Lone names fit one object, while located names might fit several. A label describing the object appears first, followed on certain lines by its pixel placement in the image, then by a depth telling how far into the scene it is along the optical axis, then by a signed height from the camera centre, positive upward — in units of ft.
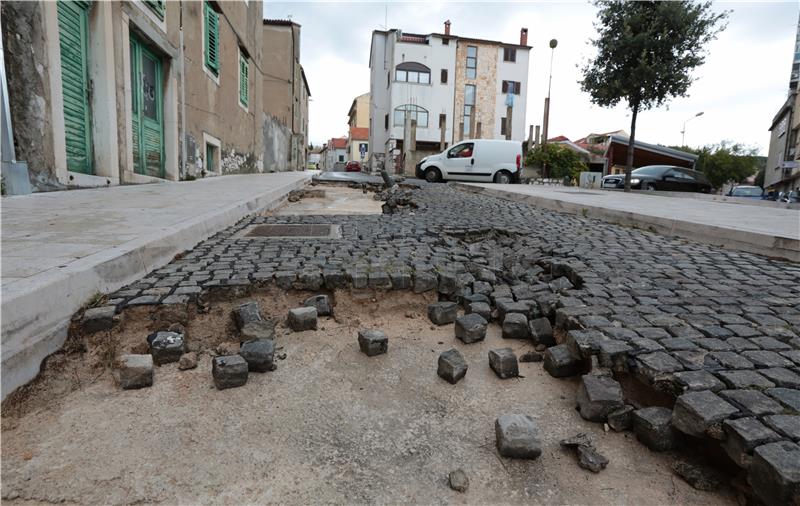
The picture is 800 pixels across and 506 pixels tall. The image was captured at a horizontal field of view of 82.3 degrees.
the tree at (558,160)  86.17 +6.51
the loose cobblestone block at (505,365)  7.07 -2.63
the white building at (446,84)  118.73 +28.25
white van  57.88 +3.75
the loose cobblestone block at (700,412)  4.98 -2.32
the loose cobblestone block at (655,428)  5.32 -2.67
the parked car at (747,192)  71.10 +1.76
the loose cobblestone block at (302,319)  8.32 -2.43
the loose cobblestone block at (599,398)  5.92 -2.60
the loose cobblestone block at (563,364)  7.04 -2.57
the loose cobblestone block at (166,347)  7.11 -2.60
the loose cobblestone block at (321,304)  8.93 -2.29
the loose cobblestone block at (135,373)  6.45 -2.74
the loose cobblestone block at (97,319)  7.20 -2.24
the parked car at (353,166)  130.31 +6.02
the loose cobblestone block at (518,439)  5.33 -2.86
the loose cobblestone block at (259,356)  6.97 -2.62
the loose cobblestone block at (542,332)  8.05 -2.41
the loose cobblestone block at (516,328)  8.36 -2.44
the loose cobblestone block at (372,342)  7.63 -2.57
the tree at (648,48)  53.67 +18.01
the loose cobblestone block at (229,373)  6.54 -2.71
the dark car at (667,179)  64.13 +2.89
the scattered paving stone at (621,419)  5.81 -2.79
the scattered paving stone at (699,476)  4.88 -2.95
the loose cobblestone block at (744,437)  4.57 -2.35
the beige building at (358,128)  208.12 +27.86
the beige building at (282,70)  88.17 +22.52
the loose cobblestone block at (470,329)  8.16 -2.43
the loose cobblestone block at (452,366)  6.93 -2.65
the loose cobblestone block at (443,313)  8.94 -2.38
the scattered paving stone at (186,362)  7.00 -2.78
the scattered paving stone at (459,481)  4.90 -3.11
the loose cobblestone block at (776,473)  4.10 -2.44
